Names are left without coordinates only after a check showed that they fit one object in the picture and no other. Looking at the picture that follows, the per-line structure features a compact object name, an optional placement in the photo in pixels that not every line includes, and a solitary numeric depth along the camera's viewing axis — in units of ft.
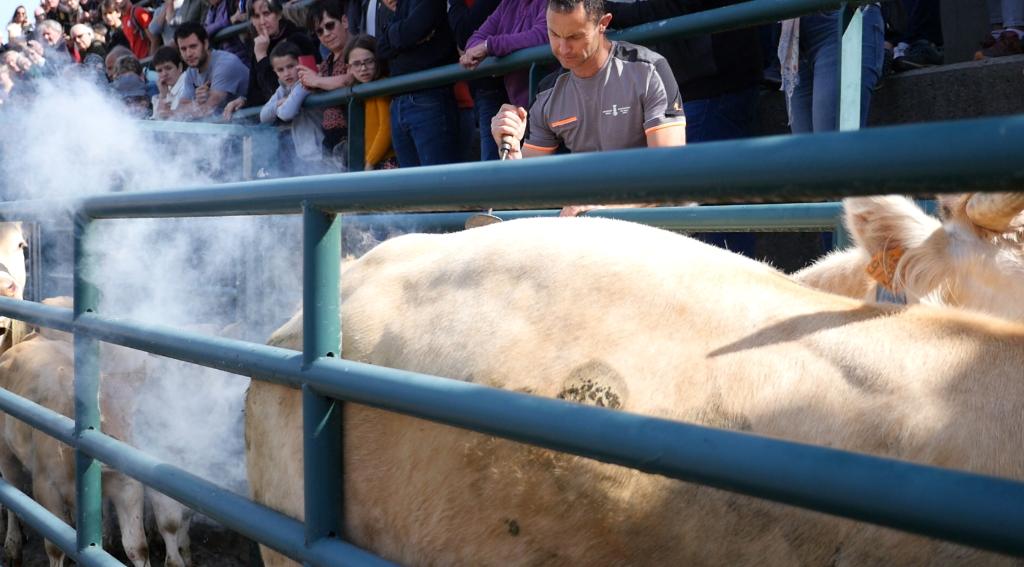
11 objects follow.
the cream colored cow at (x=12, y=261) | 17.79
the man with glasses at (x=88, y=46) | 33.63
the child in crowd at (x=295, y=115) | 21.90
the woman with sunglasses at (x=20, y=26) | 38.65
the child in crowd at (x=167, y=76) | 26.04
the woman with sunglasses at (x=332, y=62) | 21.08
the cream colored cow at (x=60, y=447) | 15.22
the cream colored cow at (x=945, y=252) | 6.12
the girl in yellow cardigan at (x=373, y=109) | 19.88
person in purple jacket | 15.80
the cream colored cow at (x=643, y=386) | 4.75
